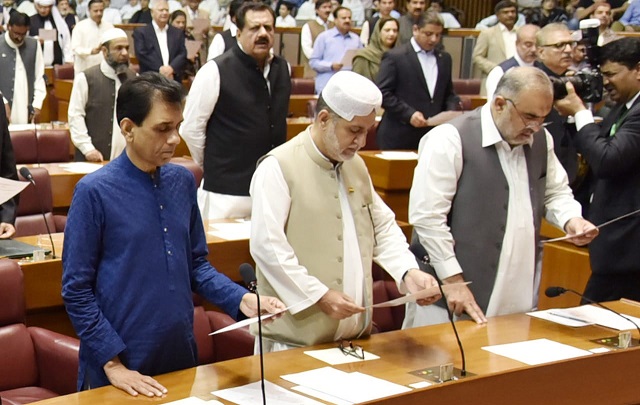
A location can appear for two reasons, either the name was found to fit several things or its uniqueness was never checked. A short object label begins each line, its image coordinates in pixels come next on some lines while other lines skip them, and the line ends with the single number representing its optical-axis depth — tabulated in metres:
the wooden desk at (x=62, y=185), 5.30
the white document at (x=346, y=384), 2.44
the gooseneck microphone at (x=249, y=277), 2.29
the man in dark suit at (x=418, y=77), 5.96
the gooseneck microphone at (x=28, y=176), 3.91
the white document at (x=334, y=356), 2.73
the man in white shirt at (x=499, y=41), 9.03
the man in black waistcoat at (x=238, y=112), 4.39
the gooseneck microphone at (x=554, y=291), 2.99
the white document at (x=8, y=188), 3.09
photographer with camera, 3.71
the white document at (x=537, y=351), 2.85
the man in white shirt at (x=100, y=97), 5.84
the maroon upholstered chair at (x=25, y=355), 3.25
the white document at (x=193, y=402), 2.33
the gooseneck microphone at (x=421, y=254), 3.29
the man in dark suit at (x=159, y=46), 8.92
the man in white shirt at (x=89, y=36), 9.31
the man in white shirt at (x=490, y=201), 3.21
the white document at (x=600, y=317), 3.26
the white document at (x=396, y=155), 6.00
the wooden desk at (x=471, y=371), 2.49
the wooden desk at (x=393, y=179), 5.98
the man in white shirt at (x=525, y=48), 5.47
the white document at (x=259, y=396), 2.37
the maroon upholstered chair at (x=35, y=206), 4.78
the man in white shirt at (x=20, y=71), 7.68
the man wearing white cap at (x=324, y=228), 2.74
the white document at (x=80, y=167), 5.47
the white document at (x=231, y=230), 4.20
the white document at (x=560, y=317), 3.27
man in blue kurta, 2.36
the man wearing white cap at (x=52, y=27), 11.77
